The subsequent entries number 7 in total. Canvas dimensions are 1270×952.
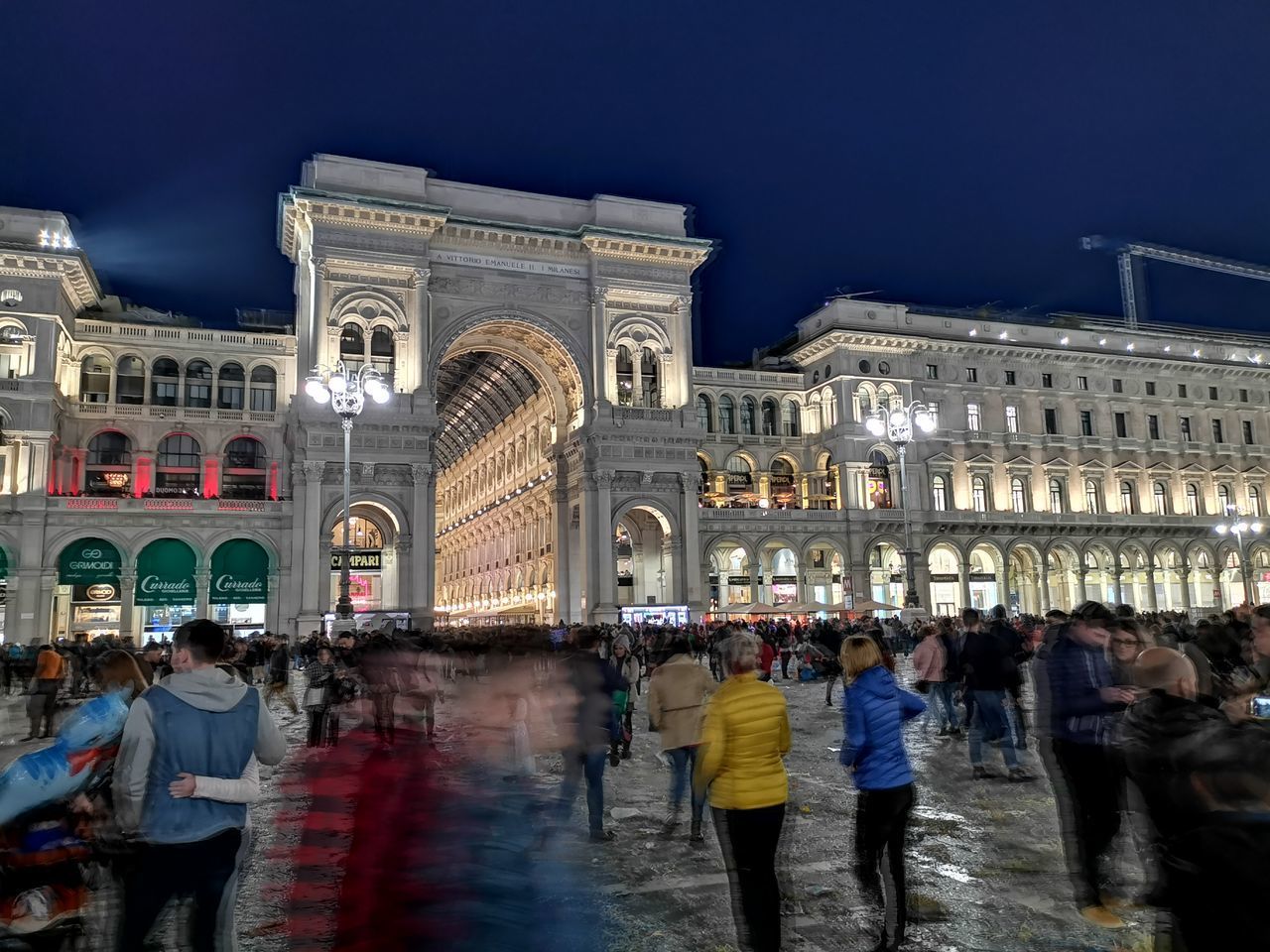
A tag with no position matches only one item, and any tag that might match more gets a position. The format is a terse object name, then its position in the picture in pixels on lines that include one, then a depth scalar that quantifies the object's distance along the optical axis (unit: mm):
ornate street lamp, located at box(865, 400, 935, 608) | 31031
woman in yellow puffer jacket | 4719
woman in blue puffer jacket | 5375
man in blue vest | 3602
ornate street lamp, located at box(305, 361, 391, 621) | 27828
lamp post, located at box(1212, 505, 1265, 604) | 54062
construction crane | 99188
